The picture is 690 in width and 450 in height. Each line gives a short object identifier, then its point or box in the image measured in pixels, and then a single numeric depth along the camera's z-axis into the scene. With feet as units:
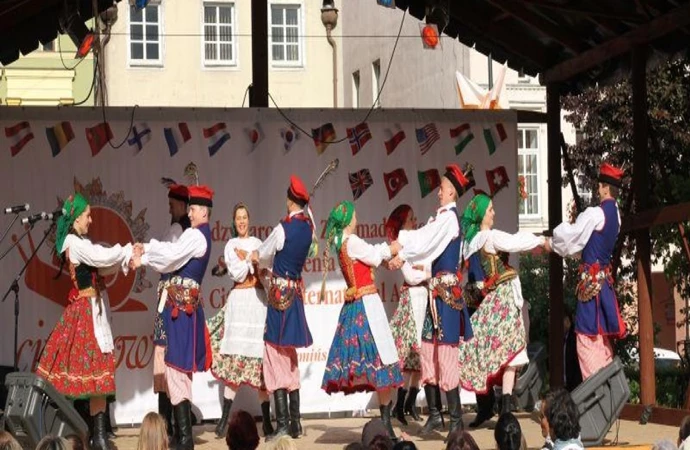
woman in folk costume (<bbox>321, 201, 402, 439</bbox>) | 35.19
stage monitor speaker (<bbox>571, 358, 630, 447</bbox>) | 31.99
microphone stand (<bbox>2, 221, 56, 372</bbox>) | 35.06
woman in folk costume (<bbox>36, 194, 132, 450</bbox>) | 34.01
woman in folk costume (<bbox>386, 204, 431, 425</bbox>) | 40.37
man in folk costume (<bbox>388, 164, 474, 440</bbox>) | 34.99
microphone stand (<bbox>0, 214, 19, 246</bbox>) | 39.57
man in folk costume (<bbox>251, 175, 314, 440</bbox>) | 35.86
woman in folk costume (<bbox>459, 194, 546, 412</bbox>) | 37.37
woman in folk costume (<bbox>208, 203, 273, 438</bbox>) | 39.09
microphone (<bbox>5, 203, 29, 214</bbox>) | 32.82
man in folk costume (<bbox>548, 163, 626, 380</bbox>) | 35.35
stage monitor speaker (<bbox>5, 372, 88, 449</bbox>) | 30.53
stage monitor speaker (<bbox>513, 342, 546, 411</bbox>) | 43.11
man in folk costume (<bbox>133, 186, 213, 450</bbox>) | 33.88
